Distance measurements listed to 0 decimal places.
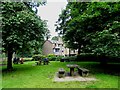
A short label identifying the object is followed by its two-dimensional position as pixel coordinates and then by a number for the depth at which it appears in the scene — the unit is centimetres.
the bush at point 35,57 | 1890
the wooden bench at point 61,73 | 598
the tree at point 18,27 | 695
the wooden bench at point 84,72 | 610
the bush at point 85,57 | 1518
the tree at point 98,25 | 635
